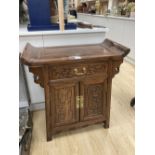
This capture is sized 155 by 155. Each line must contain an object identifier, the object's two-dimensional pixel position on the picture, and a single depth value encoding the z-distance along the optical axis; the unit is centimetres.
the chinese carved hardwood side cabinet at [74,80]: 149
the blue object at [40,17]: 177
